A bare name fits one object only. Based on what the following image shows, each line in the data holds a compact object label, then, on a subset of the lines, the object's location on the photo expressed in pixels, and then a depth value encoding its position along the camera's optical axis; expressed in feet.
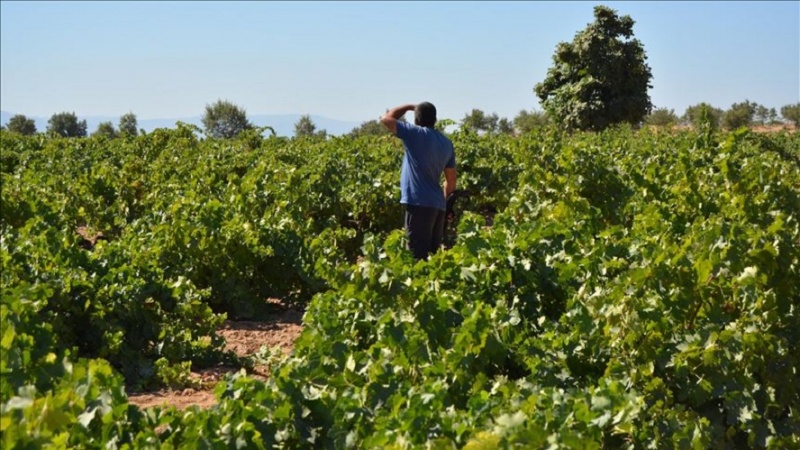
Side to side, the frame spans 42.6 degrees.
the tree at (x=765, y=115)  316.40
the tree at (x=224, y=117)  269.44
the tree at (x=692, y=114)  258.53
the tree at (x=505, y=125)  283.46
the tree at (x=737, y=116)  245.86
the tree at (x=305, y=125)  285.64
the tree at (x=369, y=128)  229.04
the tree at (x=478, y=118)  247.91
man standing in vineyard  26.20
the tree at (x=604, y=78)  152.25
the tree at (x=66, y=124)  291.79
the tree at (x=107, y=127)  227.40
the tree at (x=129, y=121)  268.62
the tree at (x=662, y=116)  261.85
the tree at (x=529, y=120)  254.53
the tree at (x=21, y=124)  251.60
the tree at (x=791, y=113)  304.09
